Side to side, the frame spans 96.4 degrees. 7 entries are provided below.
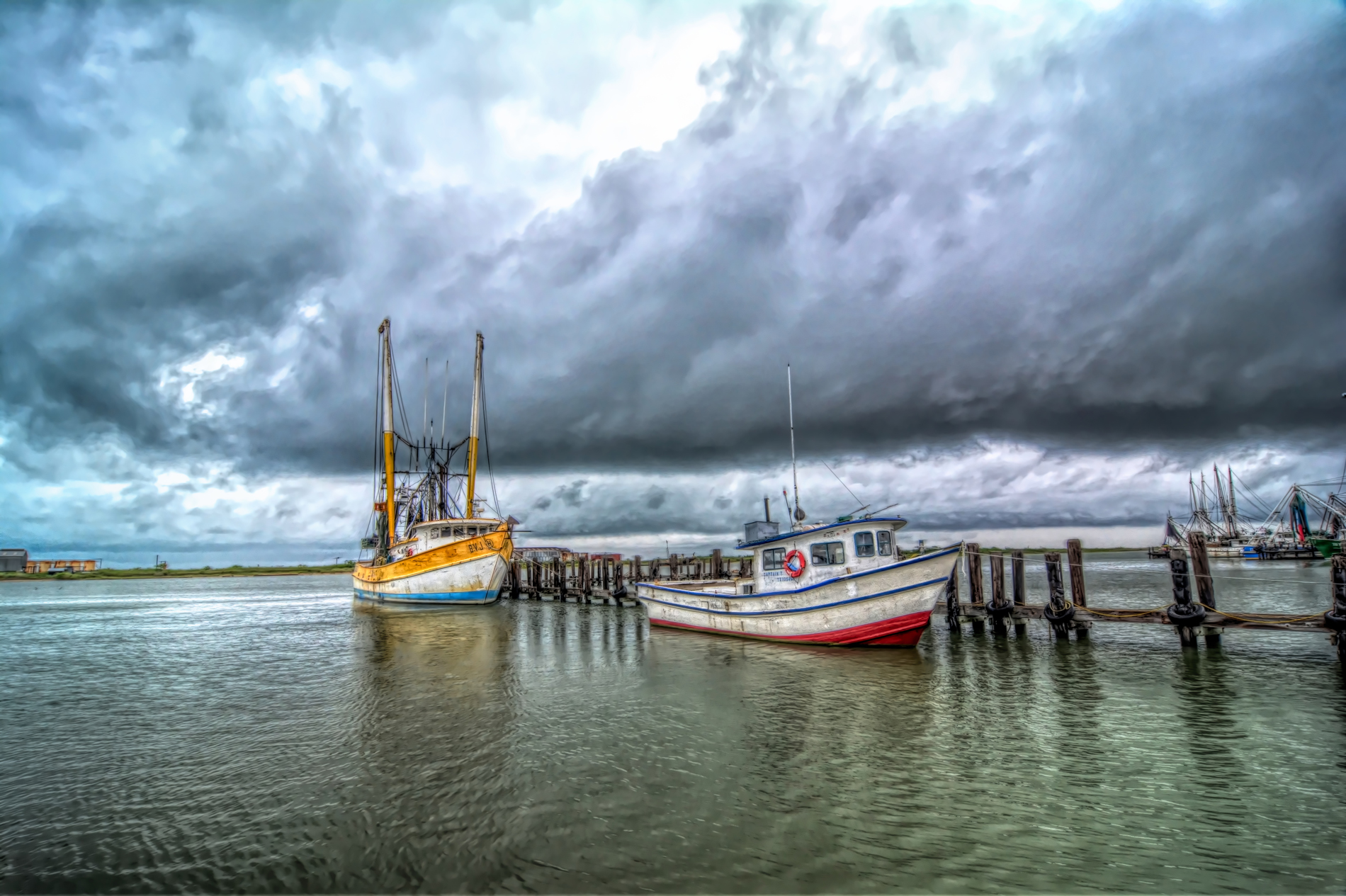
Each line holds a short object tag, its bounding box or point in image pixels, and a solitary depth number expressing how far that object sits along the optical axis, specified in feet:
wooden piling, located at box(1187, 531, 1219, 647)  57.00
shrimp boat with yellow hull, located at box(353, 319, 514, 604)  127.54
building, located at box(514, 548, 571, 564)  278.97
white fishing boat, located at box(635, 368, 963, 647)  59.62
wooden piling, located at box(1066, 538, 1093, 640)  66.74
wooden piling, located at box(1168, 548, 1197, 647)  57.77
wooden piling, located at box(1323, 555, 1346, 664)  48.11
